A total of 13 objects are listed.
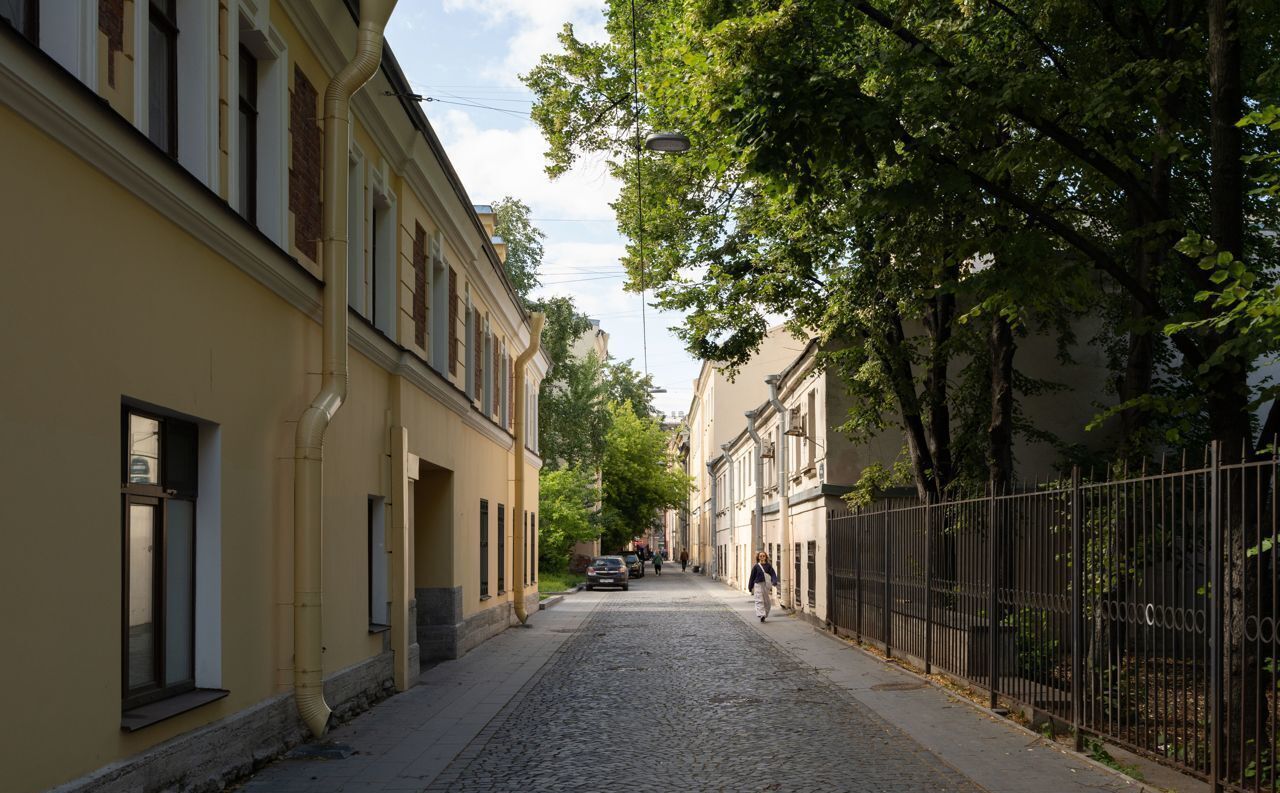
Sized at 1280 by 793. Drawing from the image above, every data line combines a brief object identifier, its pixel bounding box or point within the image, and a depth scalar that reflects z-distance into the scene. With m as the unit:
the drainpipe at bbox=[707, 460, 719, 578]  65.31
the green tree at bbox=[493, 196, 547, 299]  46.81
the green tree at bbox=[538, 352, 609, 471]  50.41
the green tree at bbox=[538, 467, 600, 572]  47.12
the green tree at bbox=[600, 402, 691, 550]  69.56
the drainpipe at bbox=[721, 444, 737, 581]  53.62
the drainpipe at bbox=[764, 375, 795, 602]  31.74
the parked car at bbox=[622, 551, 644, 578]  68.25
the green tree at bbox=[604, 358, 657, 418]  72.44
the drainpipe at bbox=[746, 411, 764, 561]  40.31
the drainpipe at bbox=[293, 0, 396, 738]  10.16
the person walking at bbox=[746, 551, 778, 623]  27.59
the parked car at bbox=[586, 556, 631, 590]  47.50
